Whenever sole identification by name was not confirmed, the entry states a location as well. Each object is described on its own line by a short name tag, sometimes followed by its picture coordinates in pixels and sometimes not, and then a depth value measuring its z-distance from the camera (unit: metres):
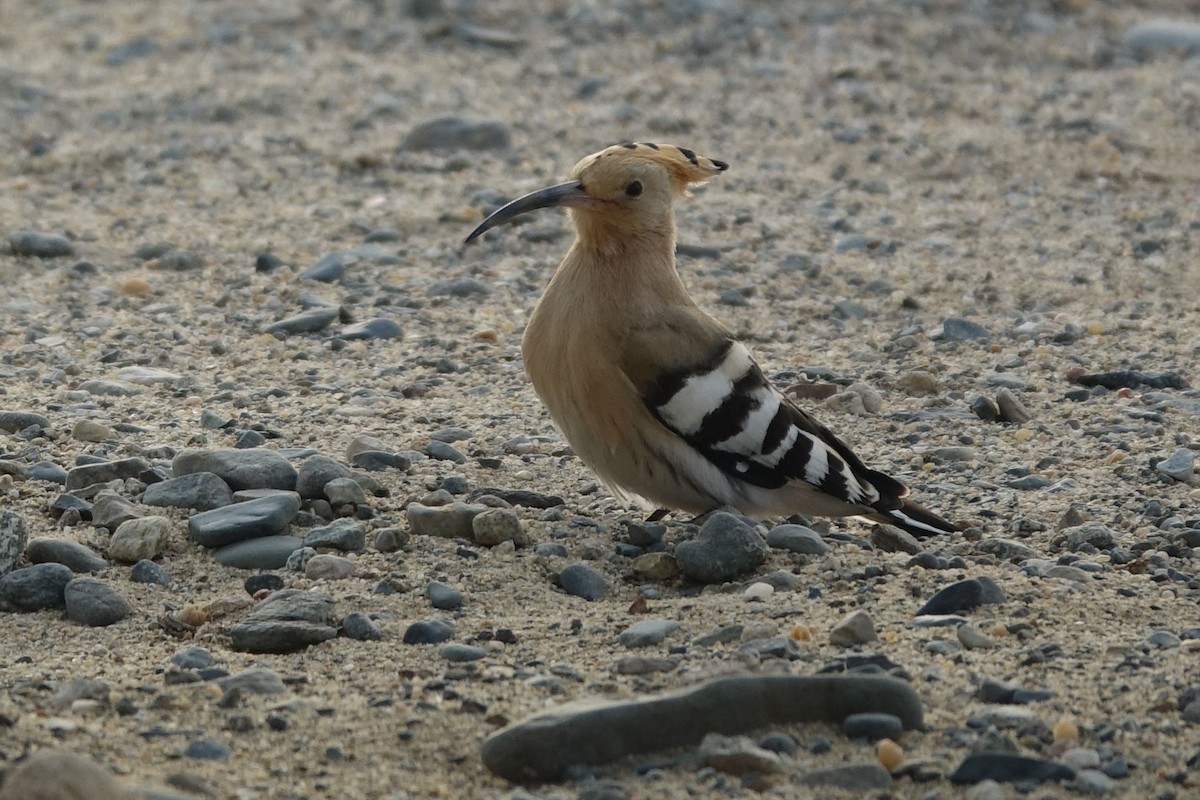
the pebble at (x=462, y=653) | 7.03
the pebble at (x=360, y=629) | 7.31
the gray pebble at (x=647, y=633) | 7.17
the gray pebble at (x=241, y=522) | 8.20
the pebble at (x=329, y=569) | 7.93
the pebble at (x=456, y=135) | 16.37
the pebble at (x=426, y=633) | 7.24
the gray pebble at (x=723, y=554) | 8.05
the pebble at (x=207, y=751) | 6.11
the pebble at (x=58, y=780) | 5.12
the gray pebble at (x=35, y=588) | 7.57
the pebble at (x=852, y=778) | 5.96
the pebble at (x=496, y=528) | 8.34
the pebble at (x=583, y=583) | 7.93
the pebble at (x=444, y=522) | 8.44
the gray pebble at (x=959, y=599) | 7.54
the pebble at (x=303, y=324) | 12.20
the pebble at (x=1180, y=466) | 9.65
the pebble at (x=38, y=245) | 13.52
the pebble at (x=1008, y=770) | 6.00
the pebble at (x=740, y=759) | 6.01
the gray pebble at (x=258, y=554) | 8.09
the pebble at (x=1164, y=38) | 20.03
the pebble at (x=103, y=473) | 8.84
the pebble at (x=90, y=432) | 9.64
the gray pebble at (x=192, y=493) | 8.56
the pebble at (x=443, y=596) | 7.66
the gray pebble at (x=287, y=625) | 7.22
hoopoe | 8.70
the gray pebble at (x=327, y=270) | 13.30
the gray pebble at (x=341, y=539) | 8.22
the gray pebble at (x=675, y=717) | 5.97
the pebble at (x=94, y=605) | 7.48
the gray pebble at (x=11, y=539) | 7.67
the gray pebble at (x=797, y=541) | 8.40
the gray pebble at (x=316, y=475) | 8.77
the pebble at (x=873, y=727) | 6.26
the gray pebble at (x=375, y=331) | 12.09
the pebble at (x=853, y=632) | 7.12
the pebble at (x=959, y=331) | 12.35
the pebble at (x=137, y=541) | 8.03
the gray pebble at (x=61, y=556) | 7.91
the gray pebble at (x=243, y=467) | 8.79
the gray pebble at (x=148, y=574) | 7.88
